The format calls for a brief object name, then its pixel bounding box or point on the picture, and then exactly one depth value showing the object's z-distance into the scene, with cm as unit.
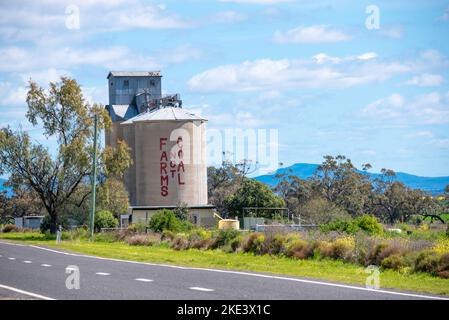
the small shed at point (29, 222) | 8650
